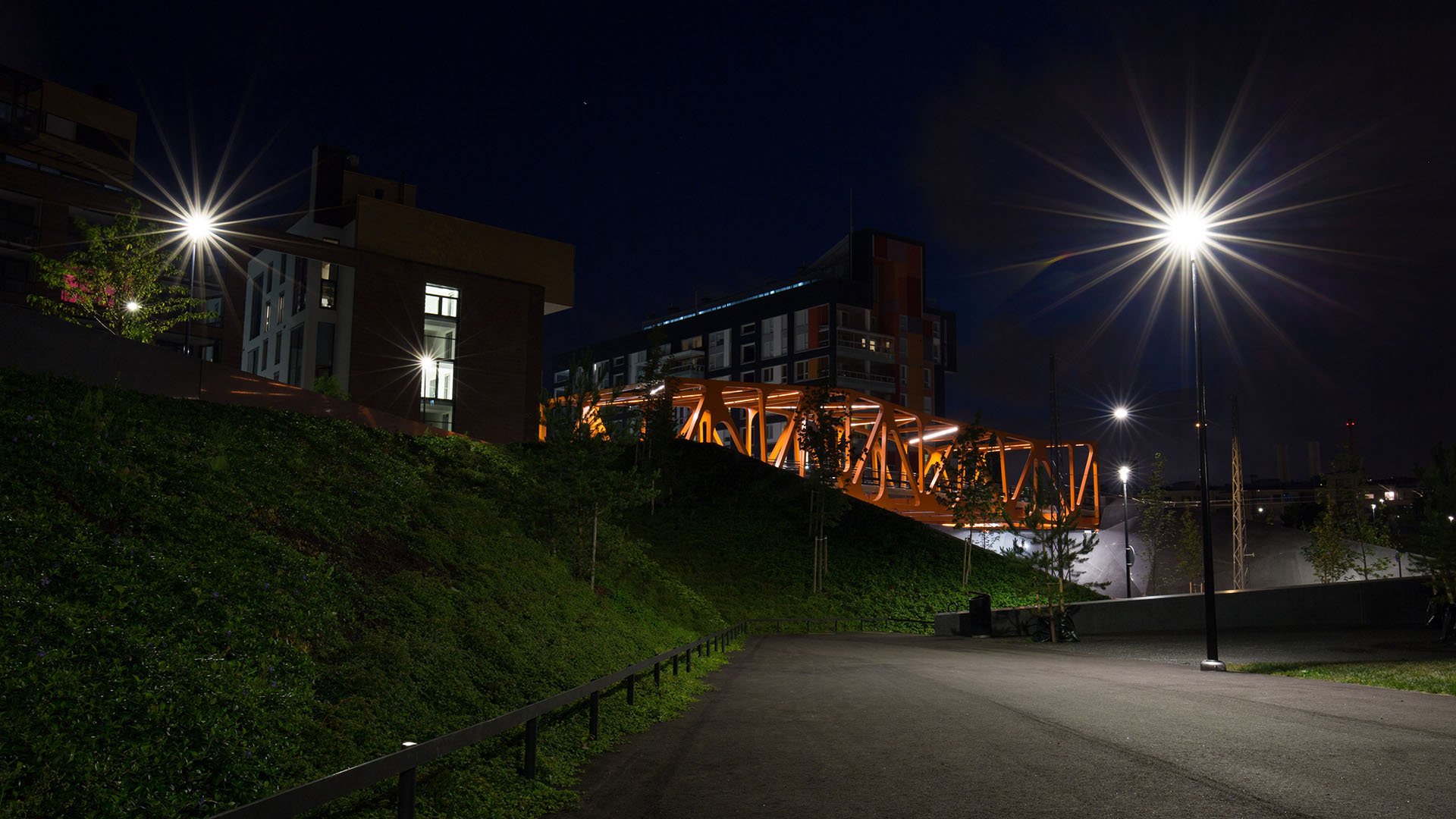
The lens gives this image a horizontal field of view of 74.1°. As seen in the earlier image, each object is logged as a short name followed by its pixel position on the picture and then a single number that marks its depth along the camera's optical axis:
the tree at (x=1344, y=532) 57.88
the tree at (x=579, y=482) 22.00
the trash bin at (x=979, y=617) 35.12
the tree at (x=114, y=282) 26.73
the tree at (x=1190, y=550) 66.44
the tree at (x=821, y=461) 48.22
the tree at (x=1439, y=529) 25.50
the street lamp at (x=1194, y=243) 22.06
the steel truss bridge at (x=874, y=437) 62.50
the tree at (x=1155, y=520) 73.81
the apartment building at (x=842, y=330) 101.00
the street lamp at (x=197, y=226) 25.30
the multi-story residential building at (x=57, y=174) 46.06
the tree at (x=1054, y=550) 32.03
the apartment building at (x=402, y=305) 55.28
